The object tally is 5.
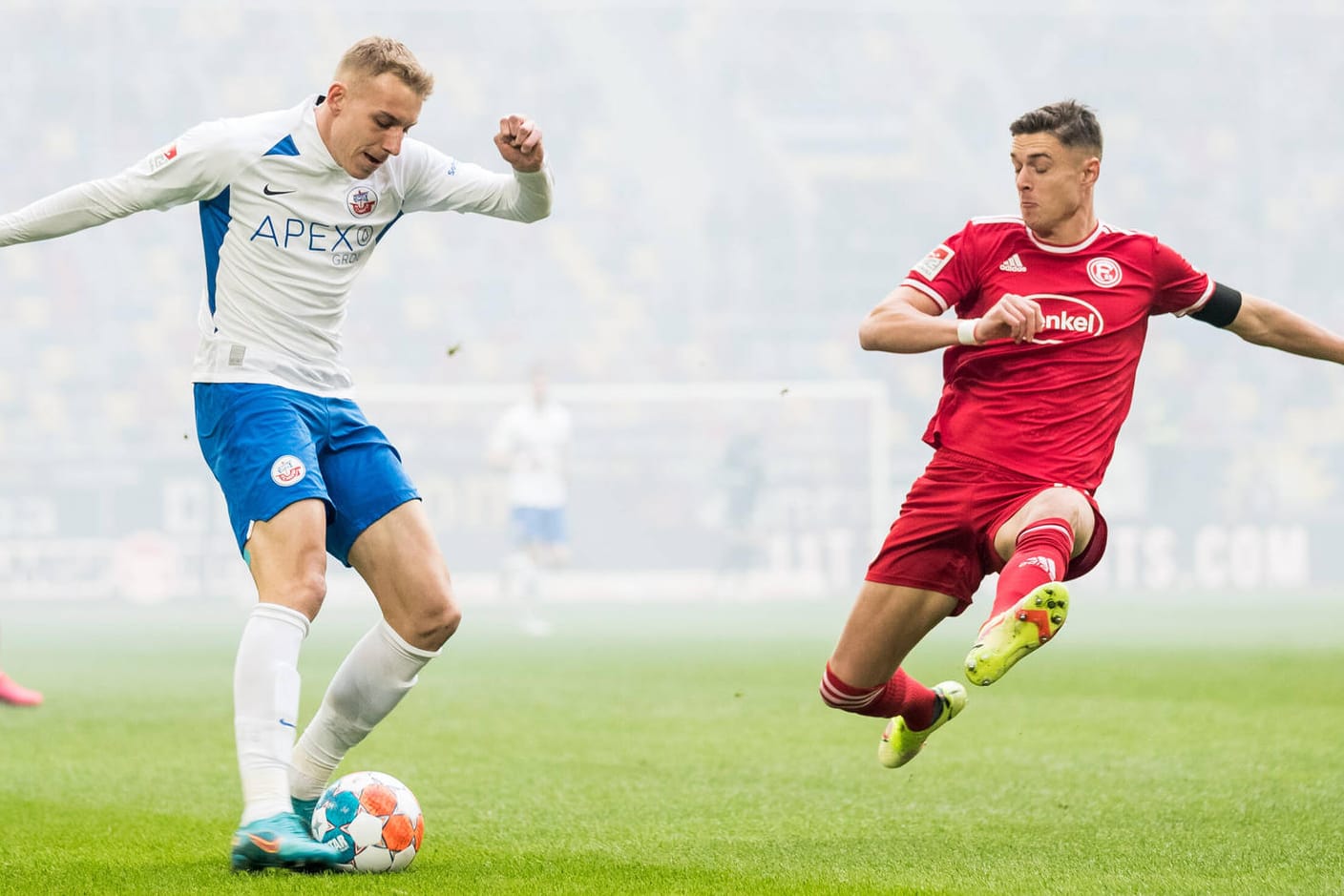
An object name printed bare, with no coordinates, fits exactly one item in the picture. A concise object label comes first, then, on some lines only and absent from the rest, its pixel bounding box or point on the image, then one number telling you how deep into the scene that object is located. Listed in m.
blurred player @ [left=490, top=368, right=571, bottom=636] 34.47
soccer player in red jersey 10.29
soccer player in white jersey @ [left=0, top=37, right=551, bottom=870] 8.99
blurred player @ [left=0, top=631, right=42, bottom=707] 18.39
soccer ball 8.70
